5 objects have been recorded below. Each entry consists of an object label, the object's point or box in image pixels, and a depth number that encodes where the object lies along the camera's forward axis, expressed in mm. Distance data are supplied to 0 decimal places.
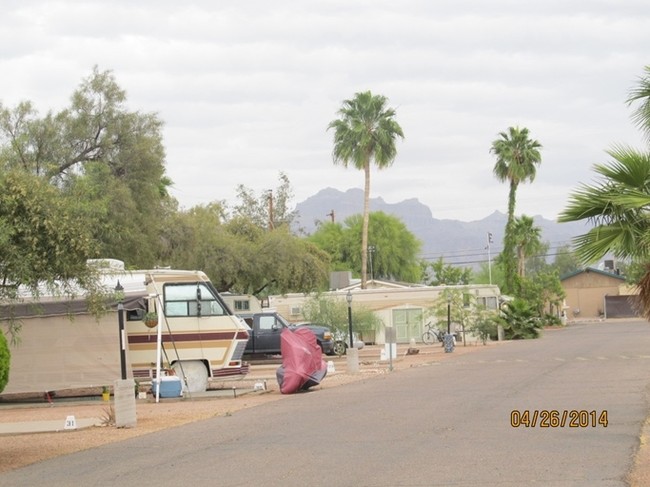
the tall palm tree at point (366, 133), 59312
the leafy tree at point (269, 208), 75812
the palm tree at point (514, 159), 64812
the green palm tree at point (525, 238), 75625
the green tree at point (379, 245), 91875
